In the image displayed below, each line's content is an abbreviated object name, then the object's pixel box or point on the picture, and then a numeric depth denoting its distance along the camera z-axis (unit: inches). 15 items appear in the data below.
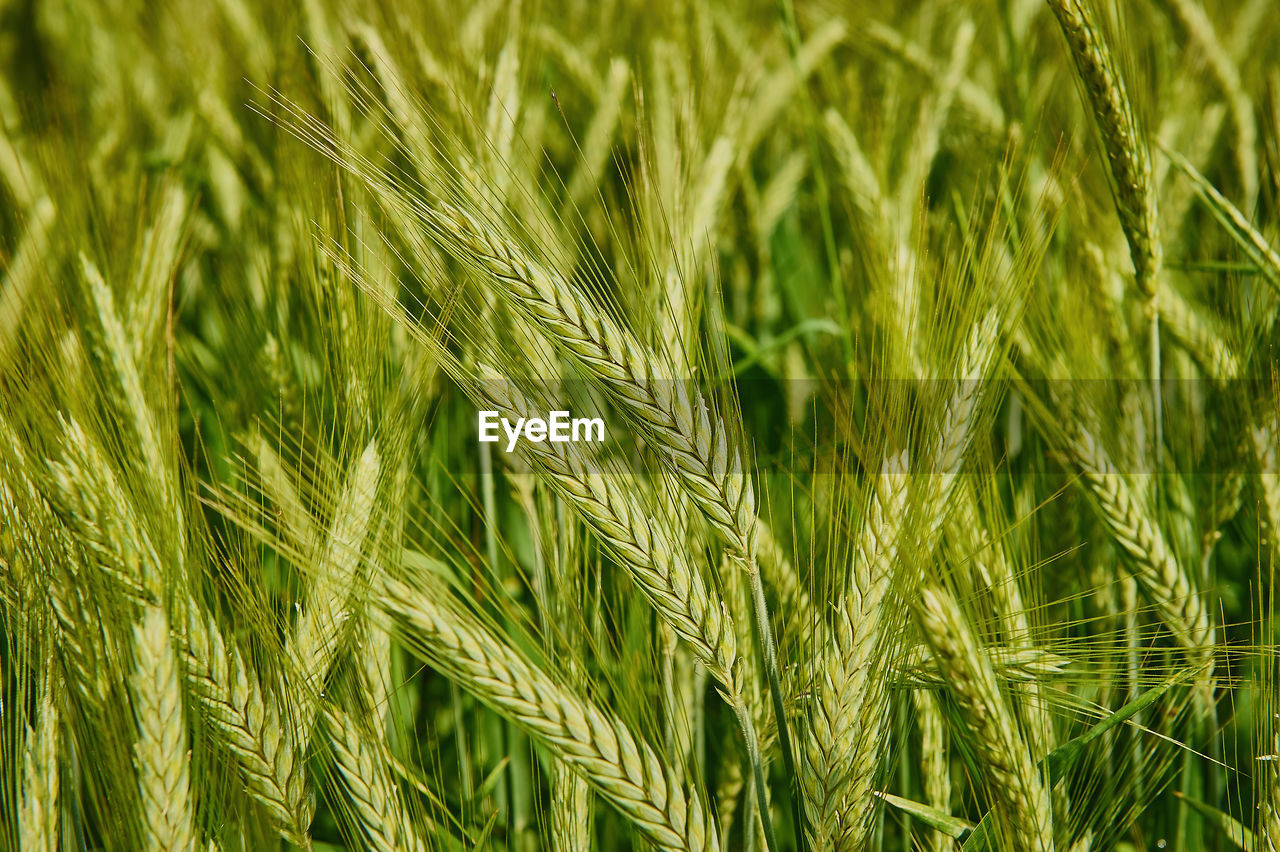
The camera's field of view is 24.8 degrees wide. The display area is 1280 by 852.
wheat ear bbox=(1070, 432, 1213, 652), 26.4
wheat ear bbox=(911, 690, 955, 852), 26.4
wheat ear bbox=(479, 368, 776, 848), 24.1
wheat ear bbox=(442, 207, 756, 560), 23.9
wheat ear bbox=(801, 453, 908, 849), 24.0
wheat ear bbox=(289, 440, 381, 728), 25.3
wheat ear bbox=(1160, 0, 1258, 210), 33.9
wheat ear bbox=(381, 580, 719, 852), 23.9
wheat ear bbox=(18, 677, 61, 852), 25.0
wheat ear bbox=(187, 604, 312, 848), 24.7
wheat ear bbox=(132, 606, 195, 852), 24.2
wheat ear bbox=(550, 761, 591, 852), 25.7
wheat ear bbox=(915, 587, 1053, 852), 24.7
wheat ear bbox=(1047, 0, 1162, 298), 26.4
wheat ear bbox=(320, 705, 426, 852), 25.0
